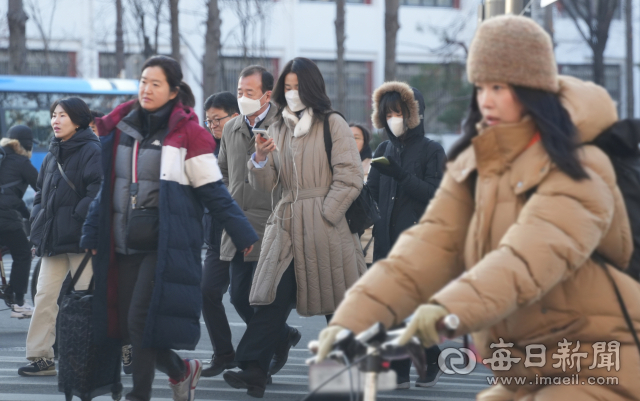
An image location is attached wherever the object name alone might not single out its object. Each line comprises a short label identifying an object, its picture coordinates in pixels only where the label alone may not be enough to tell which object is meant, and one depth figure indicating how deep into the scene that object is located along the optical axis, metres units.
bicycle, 4.47
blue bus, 42.53
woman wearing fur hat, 4.82
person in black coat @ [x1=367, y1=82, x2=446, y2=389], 12.34
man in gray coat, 12.47
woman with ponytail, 9.23
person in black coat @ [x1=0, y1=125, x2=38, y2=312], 16.94
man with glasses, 14.65
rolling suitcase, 9.54
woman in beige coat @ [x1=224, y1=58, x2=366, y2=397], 11.00
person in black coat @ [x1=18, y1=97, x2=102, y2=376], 12.60
